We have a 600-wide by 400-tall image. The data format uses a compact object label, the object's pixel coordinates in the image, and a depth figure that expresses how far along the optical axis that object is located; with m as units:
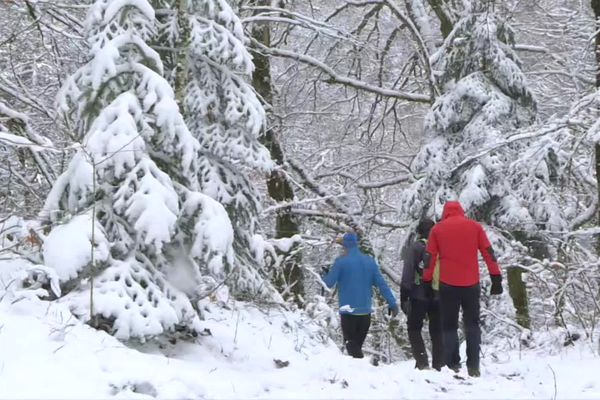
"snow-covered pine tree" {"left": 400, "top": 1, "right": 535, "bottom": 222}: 29.50
